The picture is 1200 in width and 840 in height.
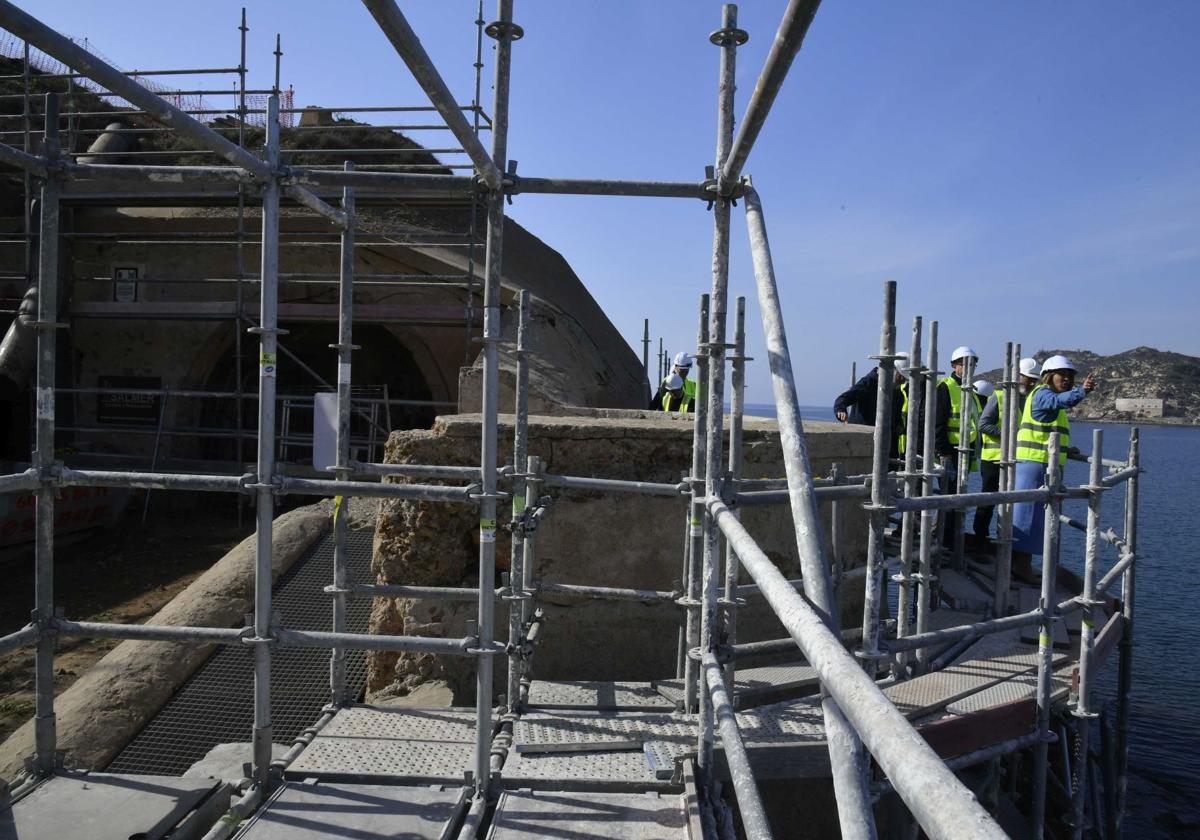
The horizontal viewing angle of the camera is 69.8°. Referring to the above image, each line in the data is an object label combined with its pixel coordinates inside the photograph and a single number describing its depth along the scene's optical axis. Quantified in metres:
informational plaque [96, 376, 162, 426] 14.05
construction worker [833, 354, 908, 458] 8.52
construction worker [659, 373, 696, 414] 11.10
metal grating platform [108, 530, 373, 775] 5.09
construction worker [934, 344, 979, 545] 8.30
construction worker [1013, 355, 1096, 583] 6.73
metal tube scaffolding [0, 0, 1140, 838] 1.92
